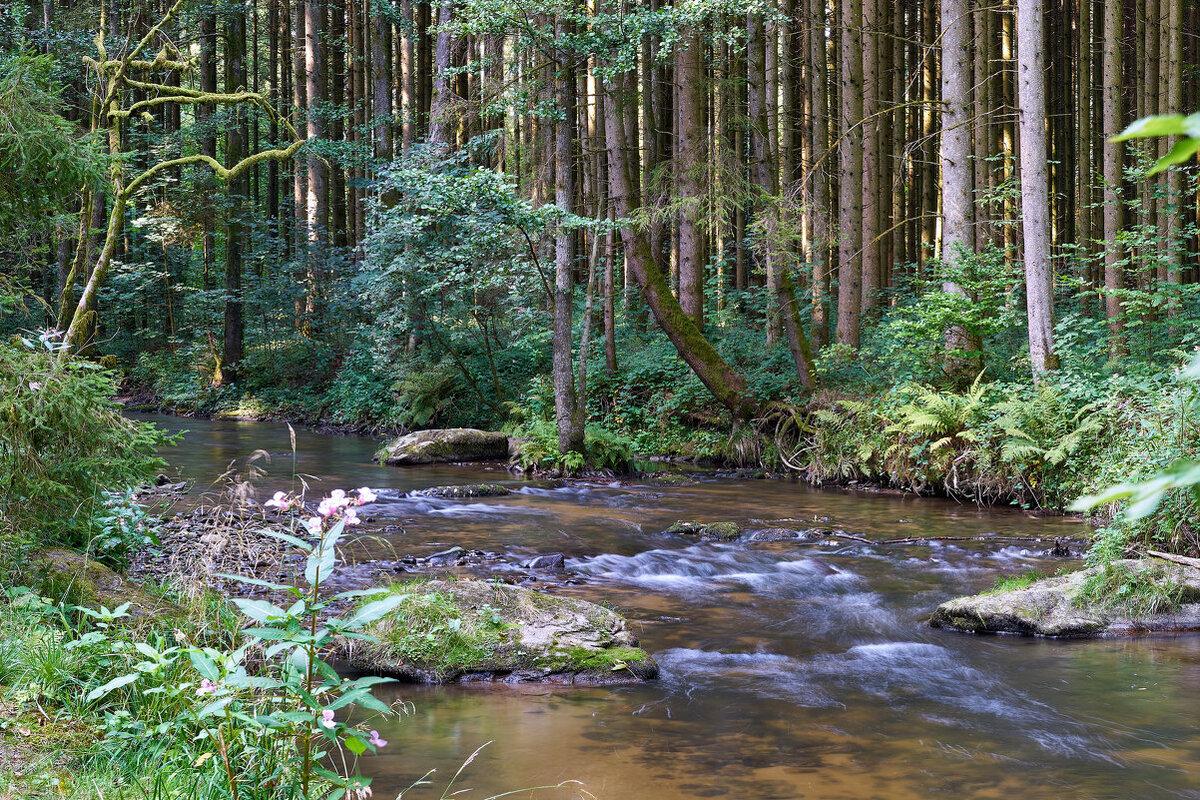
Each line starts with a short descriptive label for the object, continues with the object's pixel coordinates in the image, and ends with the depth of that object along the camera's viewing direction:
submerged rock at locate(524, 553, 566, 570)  9.09
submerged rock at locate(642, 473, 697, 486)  15.22
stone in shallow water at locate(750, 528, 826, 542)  10.52
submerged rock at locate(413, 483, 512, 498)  13.40
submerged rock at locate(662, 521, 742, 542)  10.55
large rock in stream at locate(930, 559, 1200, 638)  7.14
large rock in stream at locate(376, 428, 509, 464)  17.34
